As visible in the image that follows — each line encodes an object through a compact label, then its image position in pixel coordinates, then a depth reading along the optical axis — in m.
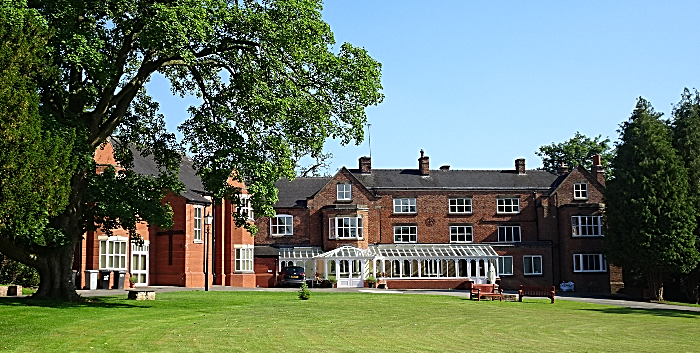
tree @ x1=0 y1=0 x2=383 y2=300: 22.81
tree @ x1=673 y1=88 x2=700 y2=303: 48.96
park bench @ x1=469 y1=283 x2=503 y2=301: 35.66
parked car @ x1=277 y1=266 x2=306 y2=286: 51.78
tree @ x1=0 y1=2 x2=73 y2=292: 16.94
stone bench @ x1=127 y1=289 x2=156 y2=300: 27.72
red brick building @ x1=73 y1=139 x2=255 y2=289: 40.31
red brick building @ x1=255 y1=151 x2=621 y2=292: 56.16
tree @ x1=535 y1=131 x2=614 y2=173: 79.38
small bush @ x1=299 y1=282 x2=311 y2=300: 31.94
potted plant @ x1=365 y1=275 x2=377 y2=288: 53.00
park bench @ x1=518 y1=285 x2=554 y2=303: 36.56
